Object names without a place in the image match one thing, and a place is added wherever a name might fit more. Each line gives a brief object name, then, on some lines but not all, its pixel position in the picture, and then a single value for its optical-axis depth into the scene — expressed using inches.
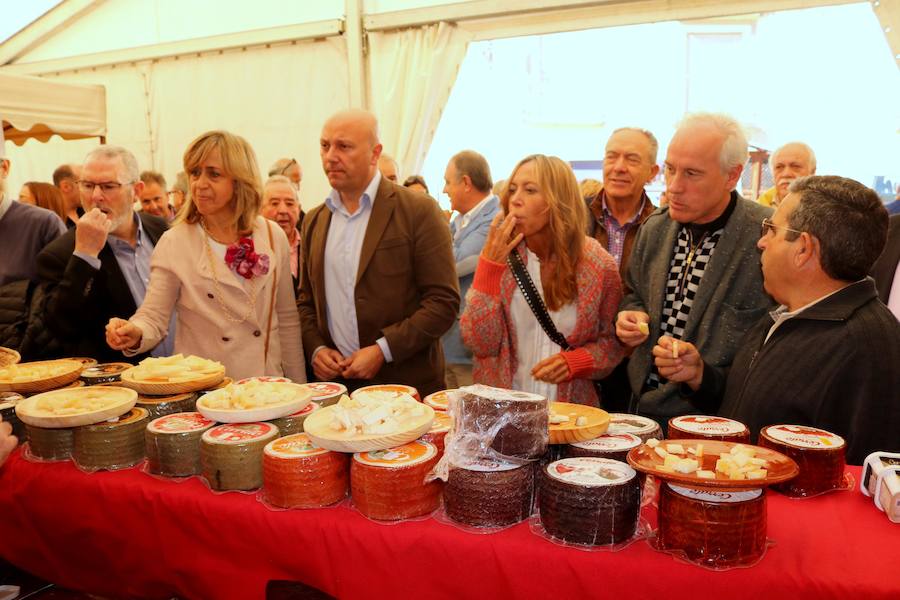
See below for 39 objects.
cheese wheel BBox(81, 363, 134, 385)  87.8
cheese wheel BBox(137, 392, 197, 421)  75.5
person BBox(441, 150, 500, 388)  164.7
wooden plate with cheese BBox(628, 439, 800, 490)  47.6
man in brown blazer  107.0
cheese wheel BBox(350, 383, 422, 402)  80.1
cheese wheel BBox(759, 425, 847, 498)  58.0
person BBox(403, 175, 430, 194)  230.2
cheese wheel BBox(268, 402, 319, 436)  69.4
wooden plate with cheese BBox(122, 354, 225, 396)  77.7
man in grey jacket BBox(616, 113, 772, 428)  88.4
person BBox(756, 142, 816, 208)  189.3
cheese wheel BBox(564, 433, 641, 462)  58.1
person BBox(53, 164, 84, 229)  207.3
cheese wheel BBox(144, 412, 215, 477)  66.2
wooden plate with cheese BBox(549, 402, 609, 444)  58.9
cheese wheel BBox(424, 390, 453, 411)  75.0
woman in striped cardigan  95.8
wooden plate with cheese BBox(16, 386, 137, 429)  69.1
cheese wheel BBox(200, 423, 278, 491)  62.6
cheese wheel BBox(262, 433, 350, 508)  58.5
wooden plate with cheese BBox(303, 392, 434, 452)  58.1
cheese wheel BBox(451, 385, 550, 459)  55.2
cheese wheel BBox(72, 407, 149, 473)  69.5
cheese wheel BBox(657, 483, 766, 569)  47.7
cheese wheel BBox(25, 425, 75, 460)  72.5
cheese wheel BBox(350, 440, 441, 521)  55.9
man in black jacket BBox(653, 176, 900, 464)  65.9
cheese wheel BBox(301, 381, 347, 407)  77.5
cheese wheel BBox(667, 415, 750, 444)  61.5
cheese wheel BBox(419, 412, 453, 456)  62.0
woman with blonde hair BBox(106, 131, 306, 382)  99.5
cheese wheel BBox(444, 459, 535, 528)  54.0
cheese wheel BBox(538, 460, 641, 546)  50.3
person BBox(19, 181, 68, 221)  172.4
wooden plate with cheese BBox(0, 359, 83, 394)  83.7
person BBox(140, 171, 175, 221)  195.8
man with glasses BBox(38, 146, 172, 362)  102.1
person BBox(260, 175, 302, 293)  158.4
